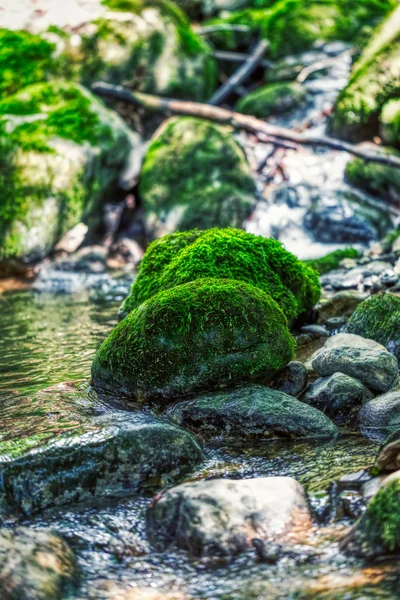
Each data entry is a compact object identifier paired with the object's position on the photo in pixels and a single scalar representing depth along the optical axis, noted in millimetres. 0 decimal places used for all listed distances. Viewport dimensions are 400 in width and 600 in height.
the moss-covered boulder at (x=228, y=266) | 5660
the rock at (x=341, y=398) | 4383
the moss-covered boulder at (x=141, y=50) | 14680
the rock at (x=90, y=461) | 3387
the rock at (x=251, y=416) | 4113
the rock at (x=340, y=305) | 6945
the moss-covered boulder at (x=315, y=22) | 18531
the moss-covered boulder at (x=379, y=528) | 2734
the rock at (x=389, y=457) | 3237
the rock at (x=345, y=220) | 11461
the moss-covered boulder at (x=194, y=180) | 12156
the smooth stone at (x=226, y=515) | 2910
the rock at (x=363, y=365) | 4605
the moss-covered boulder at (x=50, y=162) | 11242
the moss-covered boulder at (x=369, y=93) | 13820
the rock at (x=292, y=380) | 4793
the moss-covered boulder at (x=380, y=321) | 5453
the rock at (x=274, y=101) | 16078
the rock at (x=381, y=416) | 4113
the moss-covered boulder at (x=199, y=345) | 4480
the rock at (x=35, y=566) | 2535
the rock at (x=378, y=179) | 12180
